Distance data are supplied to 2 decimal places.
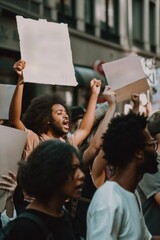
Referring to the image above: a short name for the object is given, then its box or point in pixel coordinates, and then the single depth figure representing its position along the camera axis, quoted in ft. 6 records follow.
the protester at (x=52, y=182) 8.25
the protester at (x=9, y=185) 10.37
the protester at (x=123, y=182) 8.85
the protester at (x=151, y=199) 12.13
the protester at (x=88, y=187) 12.60
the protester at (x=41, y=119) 12.67
